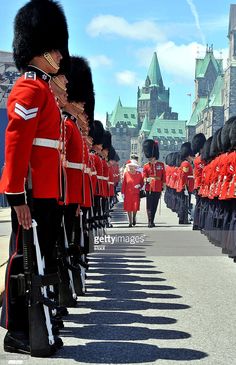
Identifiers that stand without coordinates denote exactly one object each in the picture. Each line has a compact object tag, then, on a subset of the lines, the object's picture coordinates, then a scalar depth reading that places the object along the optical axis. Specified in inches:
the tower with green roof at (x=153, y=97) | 7460.6
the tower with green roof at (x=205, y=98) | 5393.7
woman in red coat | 727.7
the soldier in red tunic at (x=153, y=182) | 715.4
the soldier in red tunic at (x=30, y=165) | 184.5
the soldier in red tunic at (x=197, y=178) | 609.8
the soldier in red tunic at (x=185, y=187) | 776.9
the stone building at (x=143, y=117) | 7208.2
